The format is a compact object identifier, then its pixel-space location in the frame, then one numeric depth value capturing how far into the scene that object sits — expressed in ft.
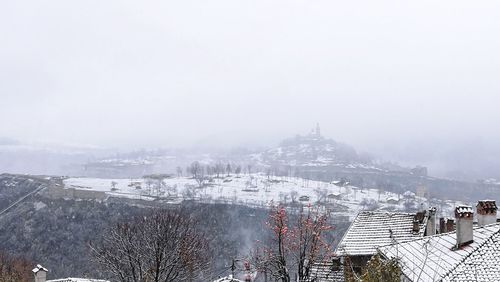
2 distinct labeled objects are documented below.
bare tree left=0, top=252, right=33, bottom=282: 150.61
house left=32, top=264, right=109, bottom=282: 91.04
